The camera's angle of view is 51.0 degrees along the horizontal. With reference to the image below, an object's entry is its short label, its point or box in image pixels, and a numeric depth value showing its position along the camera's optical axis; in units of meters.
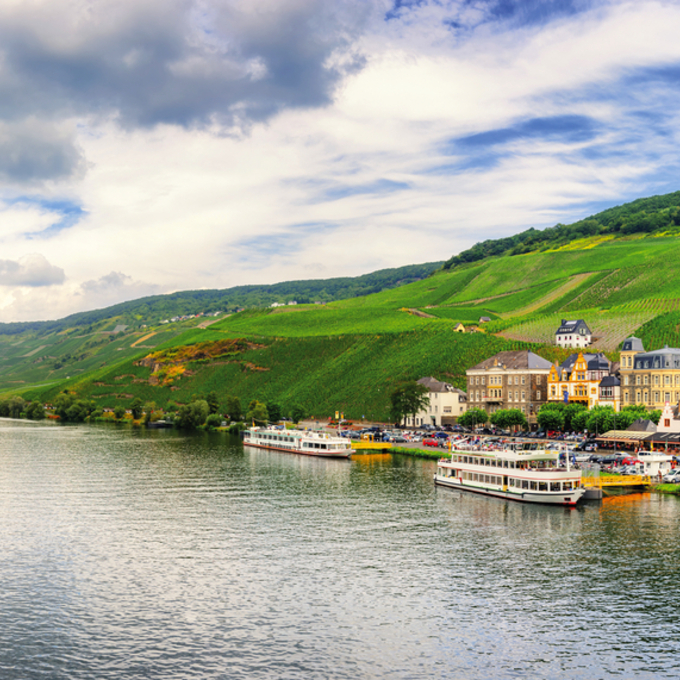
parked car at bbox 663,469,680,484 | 82.31
